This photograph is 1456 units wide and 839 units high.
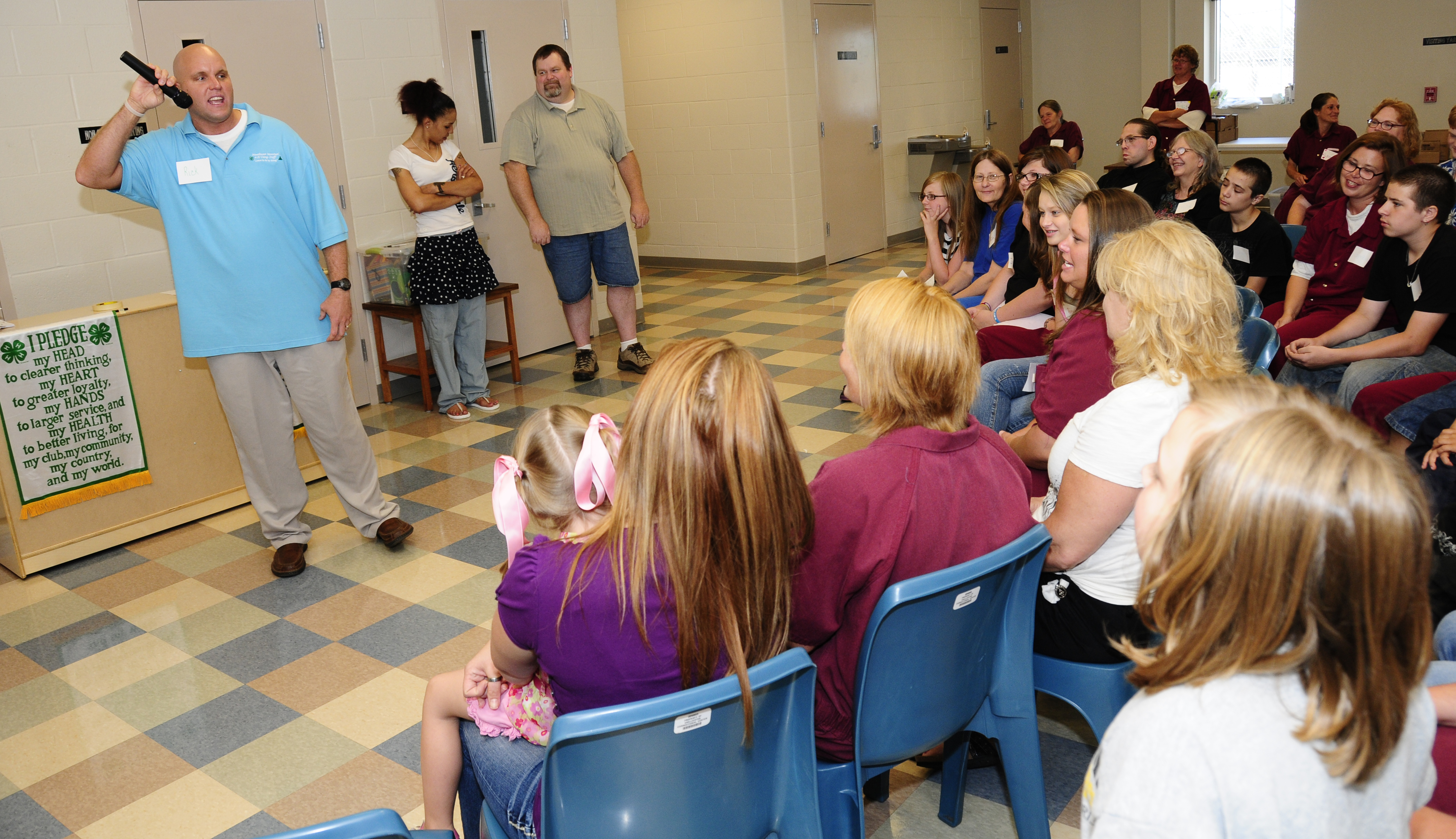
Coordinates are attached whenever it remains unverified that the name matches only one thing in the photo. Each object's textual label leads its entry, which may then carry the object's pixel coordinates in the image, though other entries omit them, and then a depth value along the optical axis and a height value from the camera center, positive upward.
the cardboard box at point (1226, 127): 10.09 +0.19
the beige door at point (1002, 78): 11.25 +0.94
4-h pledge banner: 3.51 -0.59
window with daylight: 10.73 +0.98
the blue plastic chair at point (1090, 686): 1.87 -0.95
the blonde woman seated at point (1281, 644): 0.84 -0.42
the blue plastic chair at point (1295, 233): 4.57 -0.40
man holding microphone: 3.19 -0.12
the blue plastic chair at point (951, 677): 1.51 -0.79
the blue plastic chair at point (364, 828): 1.04 -0.61
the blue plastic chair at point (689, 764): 1.21 -0.70
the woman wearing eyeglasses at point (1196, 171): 4.63 -0.10
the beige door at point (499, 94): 5.77 +0.63
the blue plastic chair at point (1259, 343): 2.80 -0.53
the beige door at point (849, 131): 8.80 +0.40
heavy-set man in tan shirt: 5.57 +0.06
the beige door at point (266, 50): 4.46 +0.80
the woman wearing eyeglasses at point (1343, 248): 3.86 -0.42
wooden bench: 5.24 -0.72
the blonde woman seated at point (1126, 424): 1.79 -0.46
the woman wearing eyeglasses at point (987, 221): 4.39 -0.24
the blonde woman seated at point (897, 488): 1.63 -0.50
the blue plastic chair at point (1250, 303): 3.35 -0.51
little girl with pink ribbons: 1.63 -0.47
